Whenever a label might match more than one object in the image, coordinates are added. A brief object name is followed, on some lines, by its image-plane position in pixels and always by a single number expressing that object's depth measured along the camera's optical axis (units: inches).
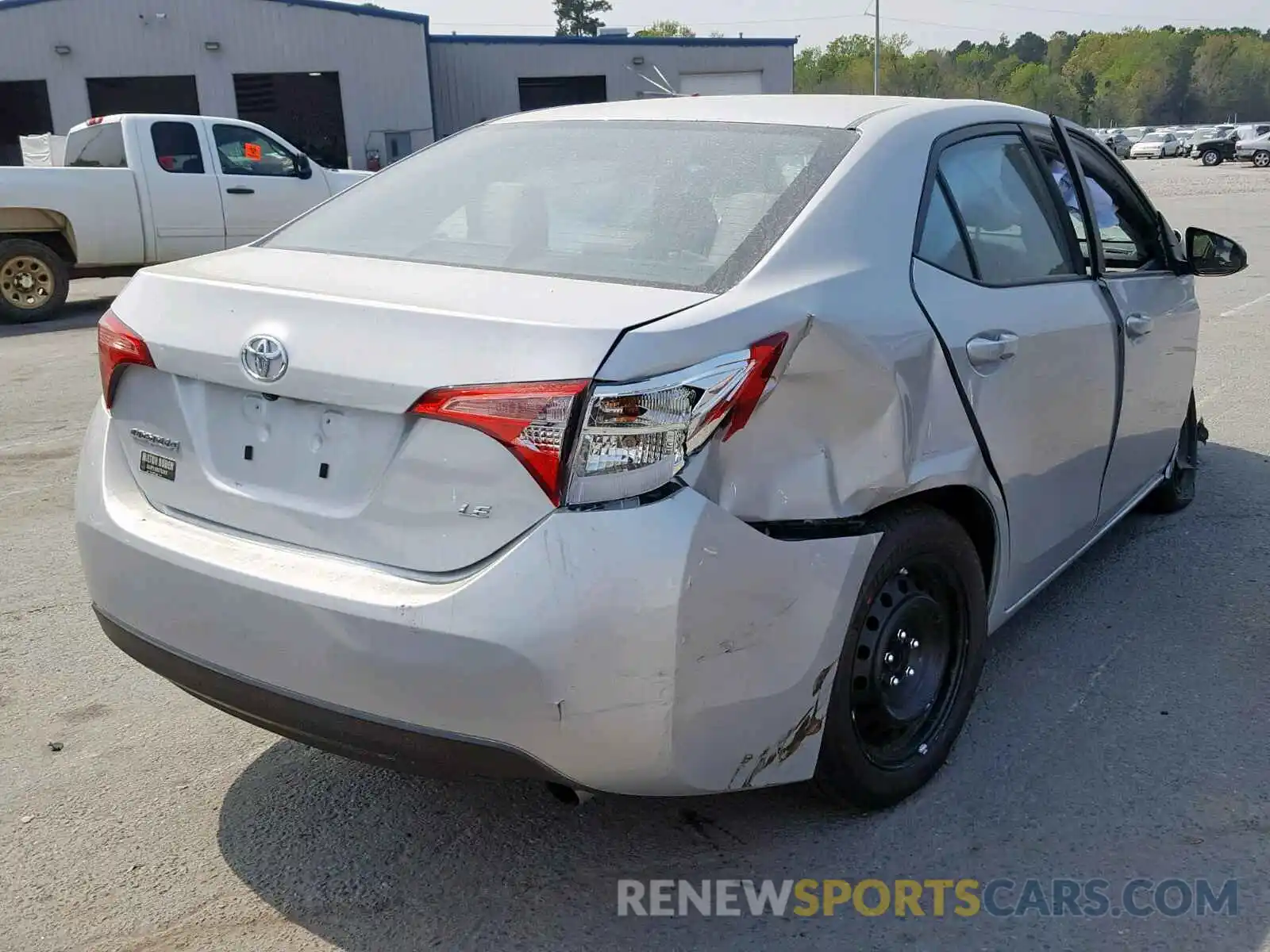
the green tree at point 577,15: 4596.5
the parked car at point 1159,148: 2728.8
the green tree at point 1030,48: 7303.2
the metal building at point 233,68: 1232.2
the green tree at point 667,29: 5246.1
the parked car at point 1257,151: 2103.8
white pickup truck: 476.4
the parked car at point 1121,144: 2881.4
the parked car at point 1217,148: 2246.6
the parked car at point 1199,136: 2396.7
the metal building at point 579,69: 1409.9
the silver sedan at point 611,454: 90.3
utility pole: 2493.4
